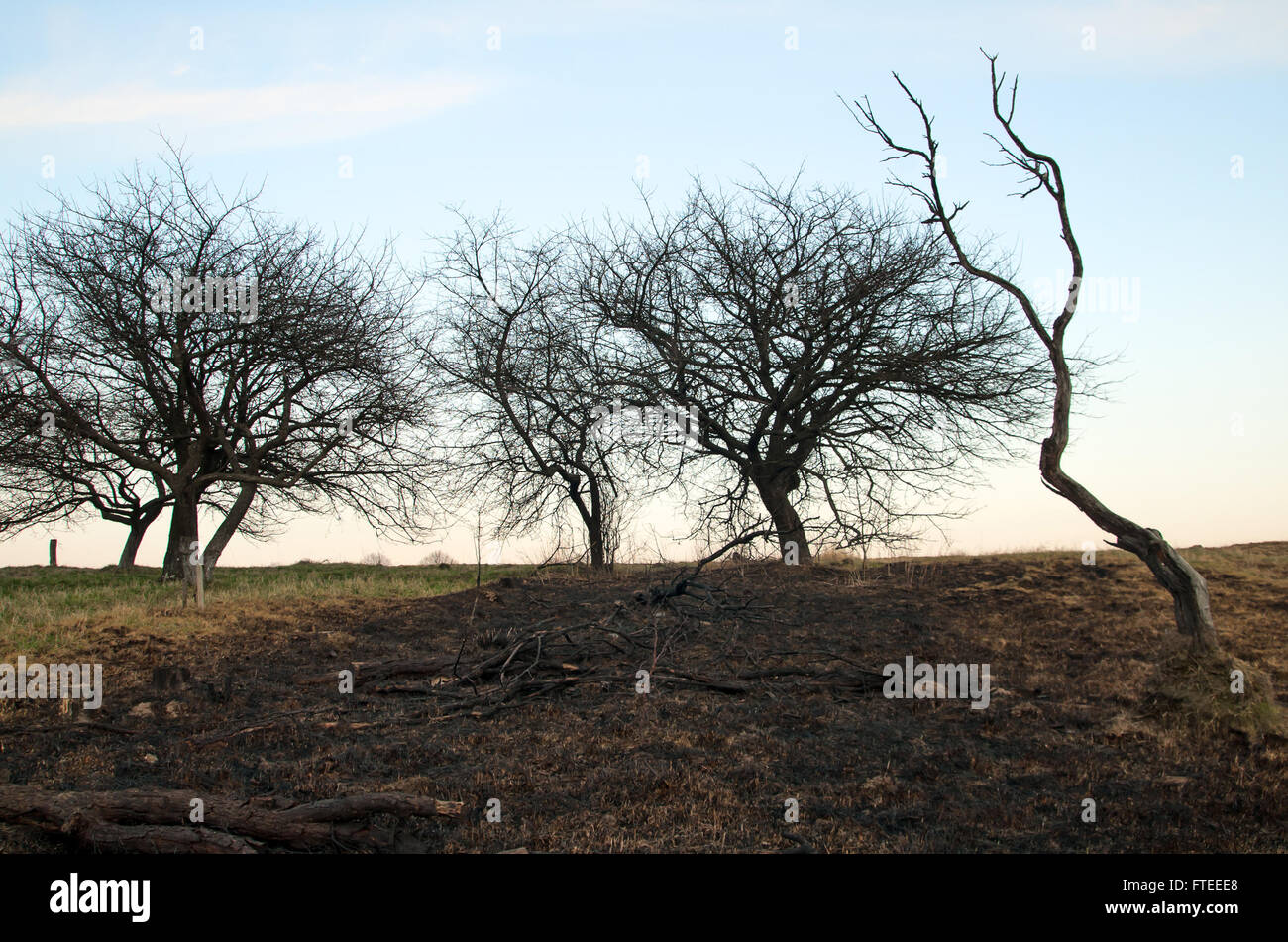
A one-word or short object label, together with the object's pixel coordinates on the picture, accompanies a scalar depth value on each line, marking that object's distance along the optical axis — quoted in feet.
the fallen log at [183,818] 20.22
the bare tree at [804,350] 63.21
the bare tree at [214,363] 64.80
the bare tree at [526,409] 74.38
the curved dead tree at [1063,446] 33.47
